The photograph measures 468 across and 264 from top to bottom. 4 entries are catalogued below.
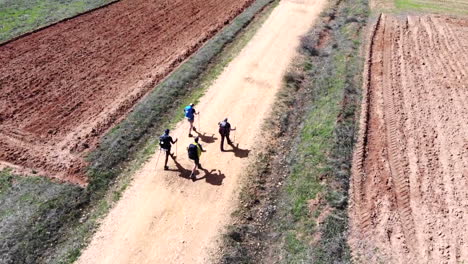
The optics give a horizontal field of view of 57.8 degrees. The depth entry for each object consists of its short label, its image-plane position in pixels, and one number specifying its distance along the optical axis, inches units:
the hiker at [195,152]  672.4
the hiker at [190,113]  781.3
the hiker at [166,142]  693.9
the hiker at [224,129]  742.5
